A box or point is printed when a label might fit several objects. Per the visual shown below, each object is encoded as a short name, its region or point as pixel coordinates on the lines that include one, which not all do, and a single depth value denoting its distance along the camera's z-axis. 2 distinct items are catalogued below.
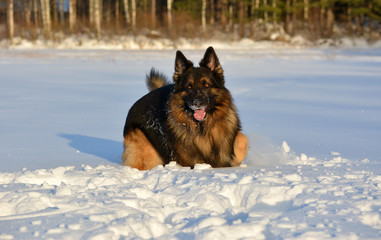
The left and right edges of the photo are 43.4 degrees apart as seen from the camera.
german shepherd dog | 5.12
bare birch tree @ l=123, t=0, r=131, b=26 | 35.03
